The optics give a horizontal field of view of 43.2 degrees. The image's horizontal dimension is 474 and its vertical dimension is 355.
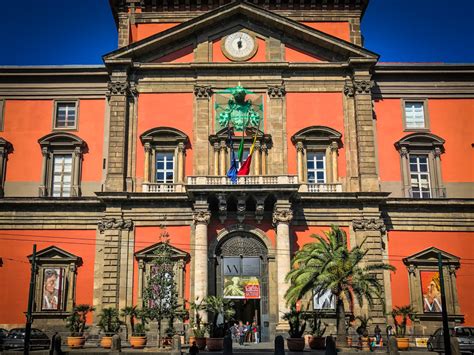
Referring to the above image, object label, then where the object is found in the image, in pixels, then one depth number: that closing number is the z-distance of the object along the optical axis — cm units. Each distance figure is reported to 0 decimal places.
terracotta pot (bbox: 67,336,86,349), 2975
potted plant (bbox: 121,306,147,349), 2953
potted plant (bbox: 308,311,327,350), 2827
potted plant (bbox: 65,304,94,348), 2984
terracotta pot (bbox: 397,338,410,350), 2923
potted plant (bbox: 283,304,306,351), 2745
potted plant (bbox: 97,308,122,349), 3106
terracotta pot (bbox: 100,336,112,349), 2993
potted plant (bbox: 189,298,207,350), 2839
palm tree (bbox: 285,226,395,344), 2811
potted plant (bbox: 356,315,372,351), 2921
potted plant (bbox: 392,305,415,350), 2931
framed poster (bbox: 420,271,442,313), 3325
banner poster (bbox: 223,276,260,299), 3341
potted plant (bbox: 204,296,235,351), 2770
